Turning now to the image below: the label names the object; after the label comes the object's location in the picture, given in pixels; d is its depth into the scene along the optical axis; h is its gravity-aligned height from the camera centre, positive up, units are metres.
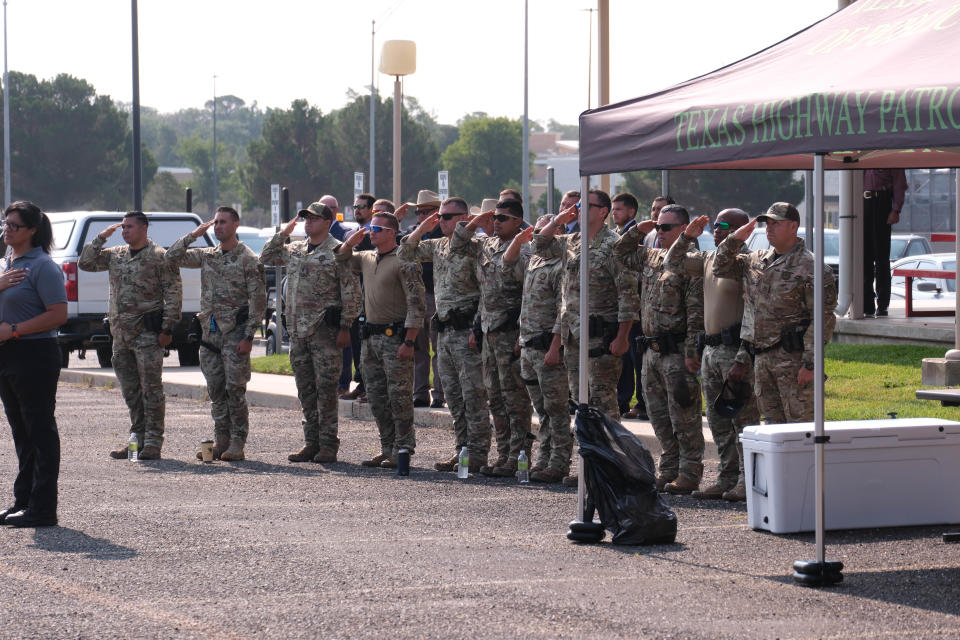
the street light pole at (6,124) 64.96 +7.21
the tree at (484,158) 133.00 +10.79
